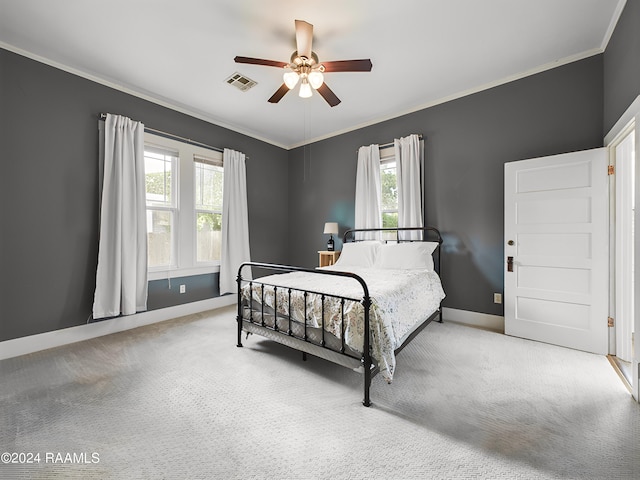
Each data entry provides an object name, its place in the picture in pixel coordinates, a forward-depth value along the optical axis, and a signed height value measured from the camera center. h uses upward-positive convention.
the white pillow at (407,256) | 3.29 -0.25
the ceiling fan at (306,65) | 2.12 +1.43
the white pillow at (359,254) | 3.72 -0.26
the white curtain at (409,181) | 3.74 +0.77
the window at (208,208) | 4.07 +0.45
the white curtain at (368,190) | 4.16 +0.71
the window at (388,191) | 4.11 +0.70
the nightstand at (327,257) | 4.47 -0.35
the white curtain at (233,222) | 4.21 +0.25
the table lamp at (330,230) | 4.42 +0.11
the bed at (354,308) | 1.86 -0.60
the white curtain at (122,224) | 3.03 +0.17
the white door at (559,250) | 2.57 -0.16
